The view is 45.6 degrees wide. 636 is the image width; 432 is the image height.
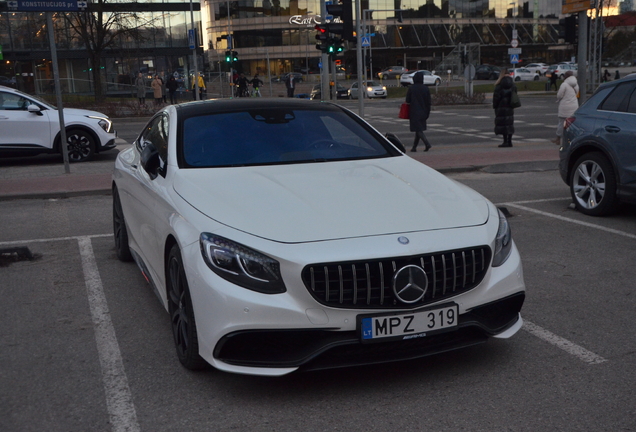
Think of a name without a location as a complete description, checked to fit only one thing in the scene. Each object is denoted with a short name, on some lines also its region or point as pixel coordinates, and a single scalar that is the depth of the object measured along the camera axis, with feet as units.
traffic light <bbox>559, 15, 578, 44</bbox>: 58.44
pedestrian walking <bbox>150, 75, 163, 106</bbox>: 123.13
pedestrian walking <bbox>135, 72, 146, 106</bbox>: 125.51
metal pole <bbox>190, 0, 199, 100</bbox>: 124.04
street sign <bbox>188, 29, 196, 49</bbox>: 126.82
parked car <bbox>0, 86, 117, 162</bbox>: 51.37
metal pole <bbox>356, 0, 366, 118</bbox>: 60.39
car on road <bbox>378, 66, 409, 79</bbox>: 273.95
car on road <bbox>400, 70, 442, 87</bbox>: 216.54
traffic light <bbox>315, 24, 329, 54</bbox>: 80.28
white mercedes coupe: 12.32
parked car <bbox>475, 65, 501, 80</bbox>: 244.83
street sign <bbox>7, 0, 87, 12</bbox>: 40.37
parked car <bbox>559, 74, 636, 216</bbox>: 27.14
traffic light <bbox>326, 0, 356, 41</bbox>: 68.18
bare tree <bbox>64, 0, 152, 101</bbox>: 126.52
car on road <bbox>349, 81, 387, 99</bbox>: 169.27
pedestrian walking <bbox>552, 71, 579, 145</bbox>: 55.31
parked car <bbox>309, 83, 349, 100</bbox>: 174.29
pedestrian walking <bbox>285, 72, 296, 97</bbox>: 157.17
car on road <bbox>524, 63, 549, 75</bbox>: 249.96
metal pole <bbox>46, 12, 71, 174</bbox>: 41.86
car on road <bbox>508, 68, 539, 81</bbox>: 237.45
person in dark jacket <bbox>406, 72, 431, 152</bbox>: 56.70
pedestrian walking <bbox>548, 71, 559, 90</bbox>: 166.06
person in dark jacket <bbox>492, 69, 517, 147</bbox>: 56.44
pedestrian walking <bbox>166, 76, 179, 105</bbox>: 127.44
